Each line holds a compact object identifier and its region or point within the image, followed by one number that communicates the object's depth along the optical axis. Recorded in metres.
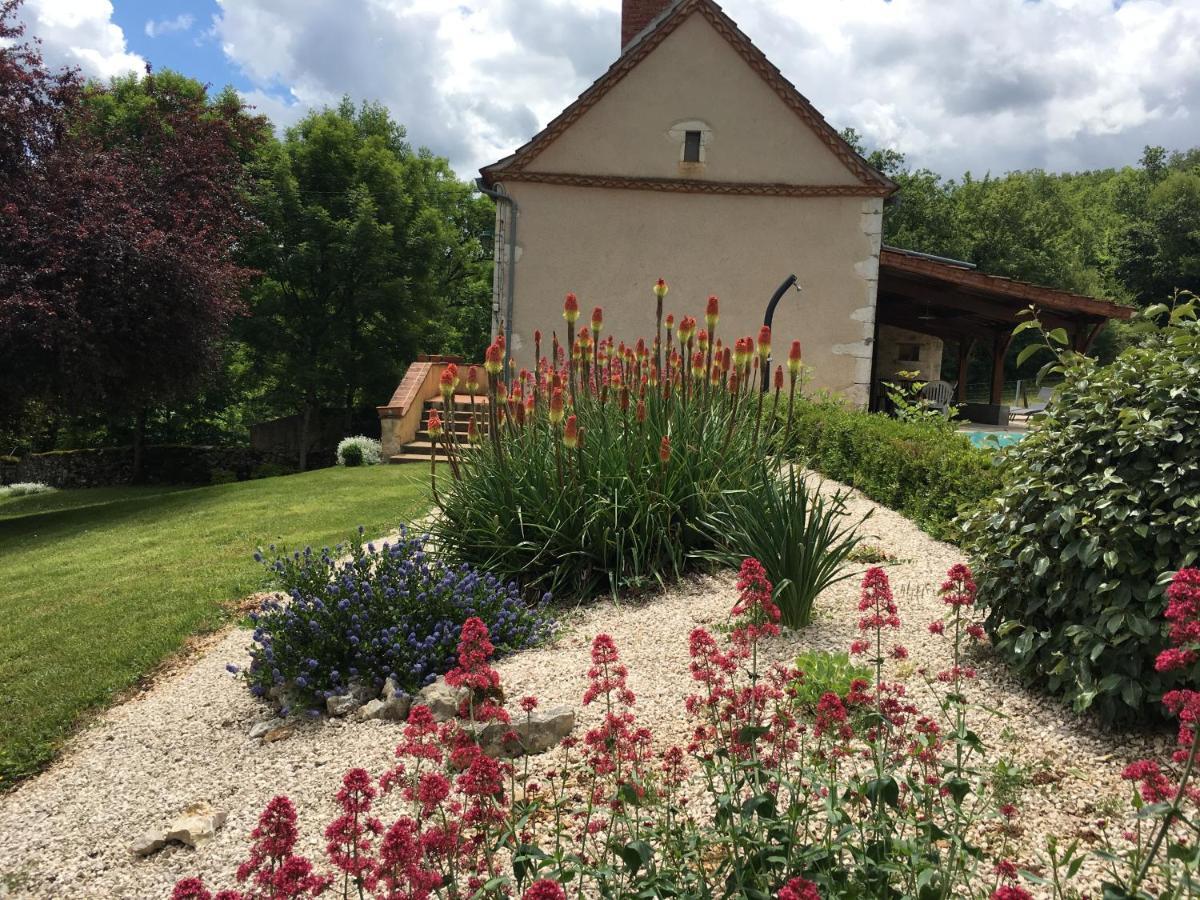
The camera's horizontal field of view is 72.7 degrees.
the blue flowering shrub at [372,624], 3.83
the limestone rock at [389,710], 3.53
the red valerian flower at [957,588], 2.32
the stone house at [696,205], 13.76
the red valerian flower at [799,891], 1.41
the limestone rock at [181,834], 2.81
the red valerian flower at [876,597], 2.19
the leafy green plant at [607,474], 4.77
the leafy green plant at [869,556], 5.16
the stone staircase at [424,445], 13.91
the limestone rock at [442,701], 3.25
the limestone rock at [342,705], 3.71
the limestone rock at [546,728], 3.01
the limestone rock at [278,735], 3.59
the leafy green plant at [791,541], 3.93
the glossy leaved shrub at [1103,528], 2.72
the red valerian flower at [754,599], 2.30
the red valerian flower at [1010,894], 1.34
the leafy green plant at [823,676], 2.91
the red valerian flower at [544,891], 1.37
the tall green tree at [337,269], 20.59
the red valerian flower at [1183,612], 1.48
